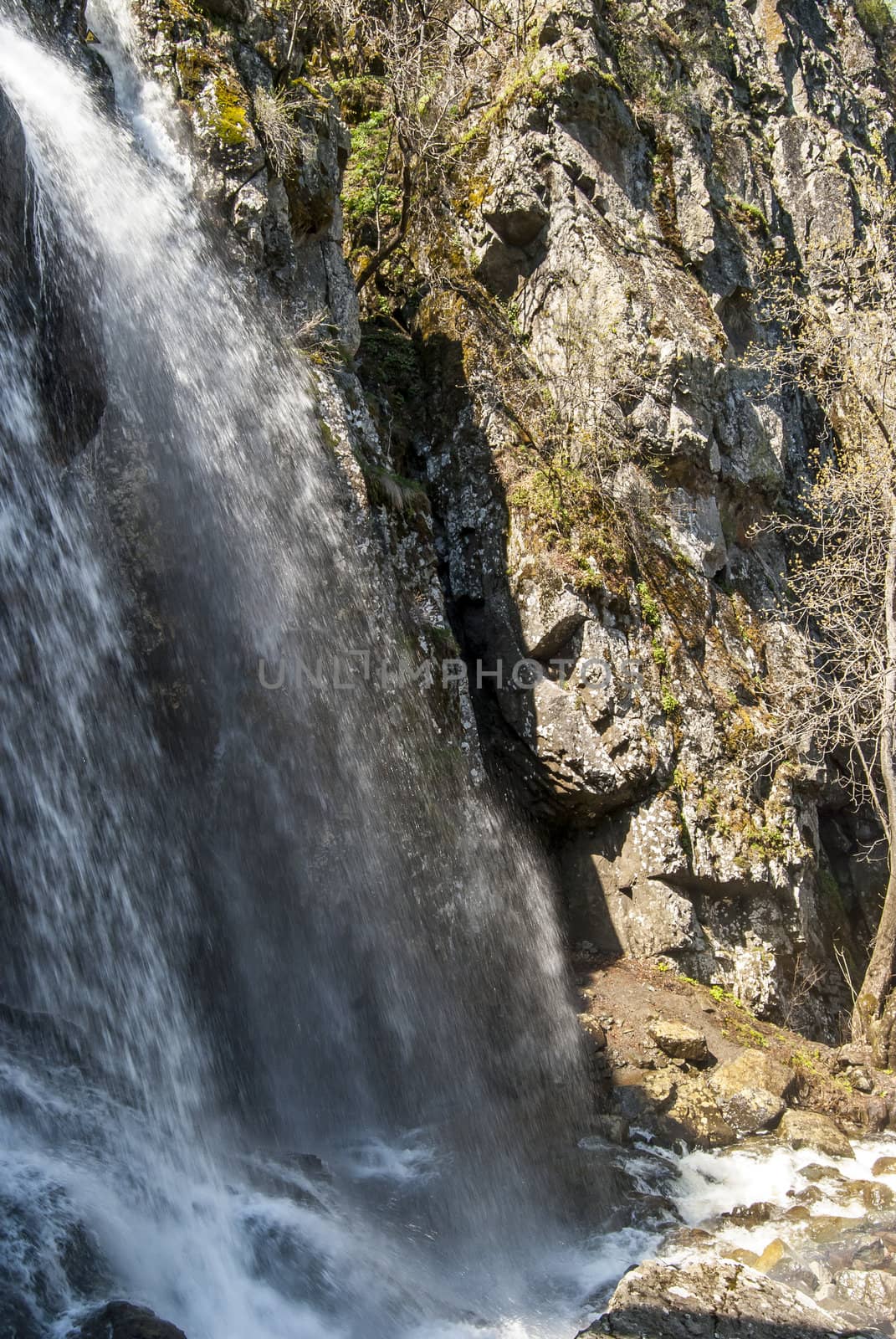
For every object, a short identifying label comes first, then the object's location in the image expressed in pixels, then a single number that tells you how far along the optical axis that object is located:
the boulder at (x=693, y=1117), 7.26
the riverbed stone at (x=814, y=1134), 7.16
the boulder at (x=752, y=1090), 7.44
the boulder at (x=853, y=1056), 8.47
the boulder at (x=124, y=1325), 3.81
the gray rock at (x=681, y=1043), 8.01
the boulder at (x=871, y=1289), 5.31
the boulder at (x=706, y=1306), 4.71
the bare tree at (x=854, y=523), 9.35
